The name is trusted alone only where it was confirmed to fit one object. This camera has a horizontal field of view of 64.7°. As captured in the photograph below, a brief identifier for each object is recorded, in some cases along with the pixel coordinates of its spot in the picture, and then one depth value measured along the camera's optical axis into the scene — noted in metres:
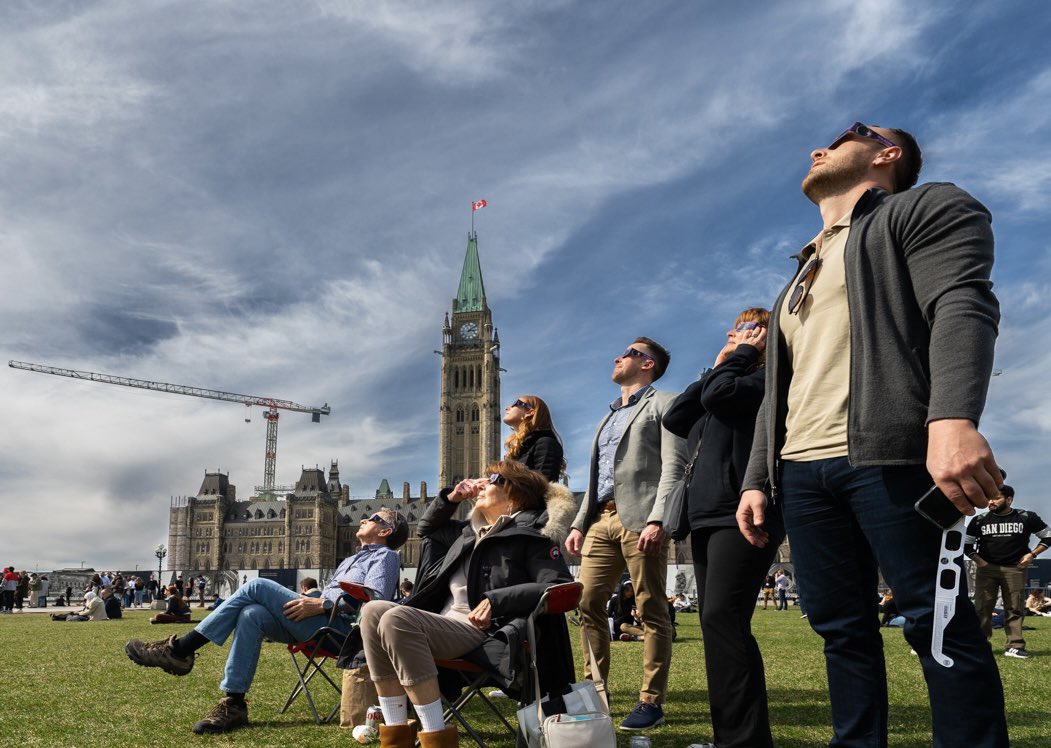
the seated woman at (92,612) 23.95
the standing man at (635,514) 5.36
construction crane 161.00
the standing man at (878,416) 2.38
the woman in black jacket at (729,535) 3.78
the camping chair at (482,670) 4.17
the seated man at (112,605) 26.19
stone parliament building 129.75
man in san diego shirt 10.85
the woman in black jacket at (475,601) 4.04
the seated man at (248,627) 5.49
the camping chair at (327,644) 5.59
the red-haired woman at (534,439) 6.32
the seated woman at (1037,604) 24.33
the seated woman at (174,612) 20.97
